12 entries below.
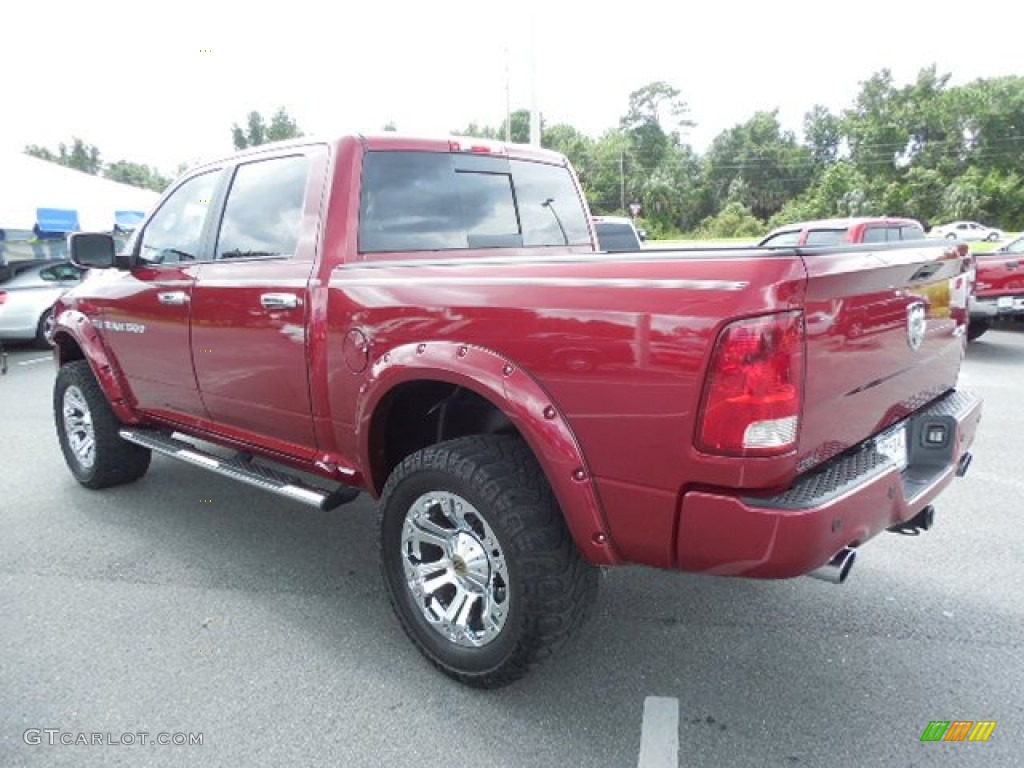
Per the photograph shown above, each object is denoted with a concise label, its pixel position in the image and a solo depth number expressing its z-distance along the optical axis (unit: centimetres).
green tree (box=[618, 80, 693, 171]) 8136
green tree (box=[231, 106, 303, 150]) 8612
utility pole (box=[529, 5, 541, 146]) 1728
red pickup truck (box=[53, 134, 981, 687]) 193
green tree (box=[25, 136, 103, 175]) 9775
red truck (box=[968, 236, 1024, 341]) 964
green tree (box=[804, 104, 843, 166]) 7906
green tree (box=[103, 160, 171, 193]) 9076
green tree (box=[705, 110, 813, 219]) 7662
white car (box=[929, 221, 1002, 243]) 3974
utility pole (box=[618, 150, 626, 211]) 7569
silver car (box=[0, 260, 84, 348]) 1113
